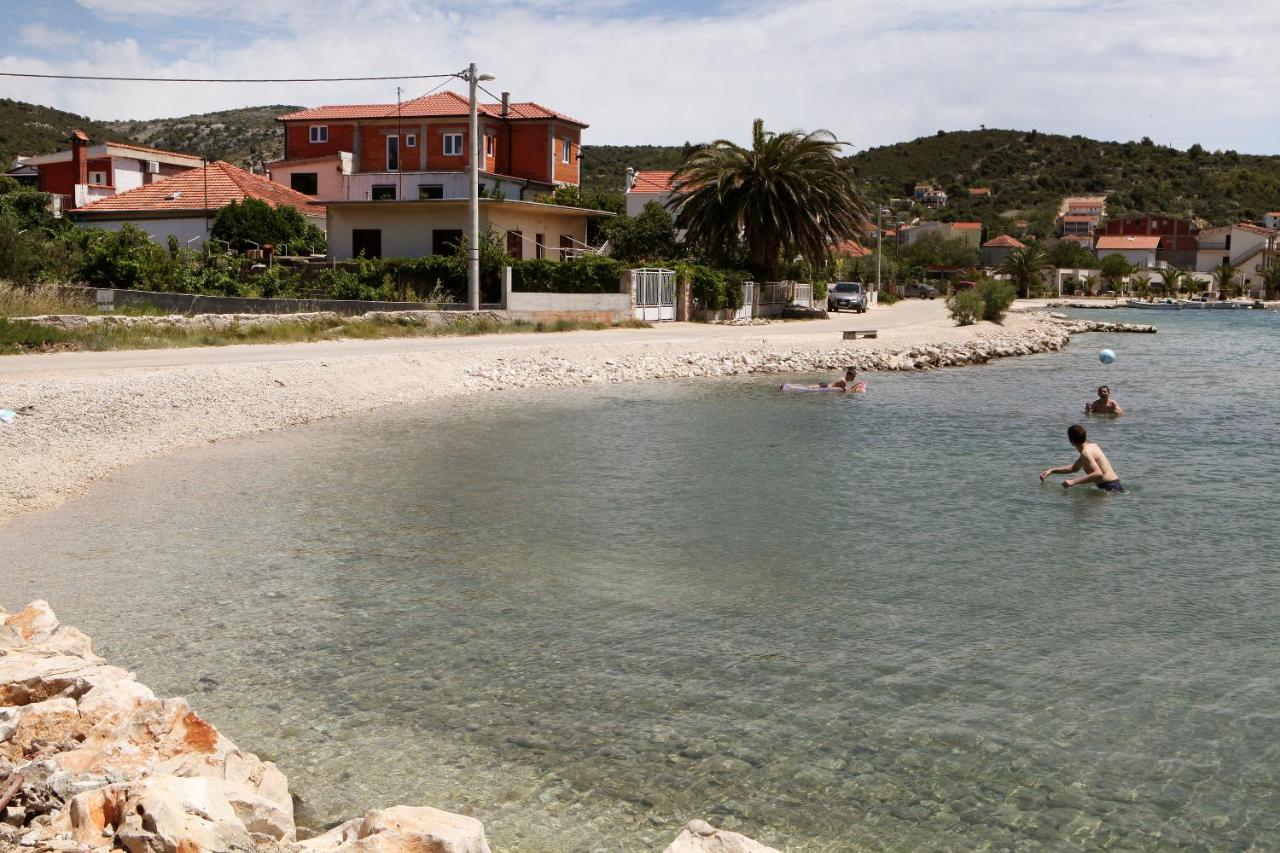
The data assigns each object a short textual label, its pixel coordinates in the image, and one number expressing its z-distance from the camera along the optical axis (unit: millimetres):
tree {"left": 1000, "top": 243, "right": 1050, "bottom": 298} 102188
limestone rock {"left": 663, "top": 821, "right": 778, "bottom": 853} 4703
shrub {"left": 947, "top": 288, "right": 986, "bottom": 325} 52500
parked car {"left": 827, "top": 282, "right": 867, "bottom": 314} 62594
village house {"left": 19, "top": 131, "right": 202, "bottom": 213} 61625
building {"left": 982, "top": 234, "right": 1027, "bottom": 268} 140875
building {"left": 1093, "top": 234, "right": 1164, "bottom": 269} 140625
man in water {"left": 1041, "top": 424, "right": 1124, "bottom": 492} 14727
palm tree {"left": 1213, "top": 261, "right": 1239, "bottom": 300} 119438
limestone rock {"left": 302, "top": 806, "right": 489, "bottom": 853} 4492
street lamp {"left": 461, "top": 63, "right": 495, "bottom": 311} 31484
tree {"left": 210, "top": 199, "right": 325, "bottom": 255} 45750
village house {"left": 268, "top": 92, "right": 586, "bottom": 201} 53906
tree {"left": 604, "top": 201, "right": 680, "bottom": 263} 52000
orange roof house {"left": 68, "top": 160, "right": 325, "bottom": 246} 49875
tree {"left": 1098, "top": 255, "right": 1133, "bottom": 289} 120375
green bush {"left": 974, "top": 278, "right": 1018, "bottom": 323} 55000
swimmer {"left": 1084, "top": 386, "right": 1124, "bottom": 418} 22438
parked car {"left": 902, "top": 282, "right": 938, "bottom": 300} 95625
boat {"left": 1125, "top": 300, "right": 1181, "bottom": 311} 97775
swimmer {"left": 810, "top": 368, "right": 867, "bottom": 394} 26531
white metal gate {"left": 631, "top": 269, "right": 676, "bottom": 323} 39719
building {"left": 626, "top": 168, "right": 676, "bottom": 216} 76938
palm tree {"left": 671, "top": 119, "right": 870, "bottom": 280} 49062
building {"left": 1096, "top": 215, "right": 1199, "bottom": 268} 143625
